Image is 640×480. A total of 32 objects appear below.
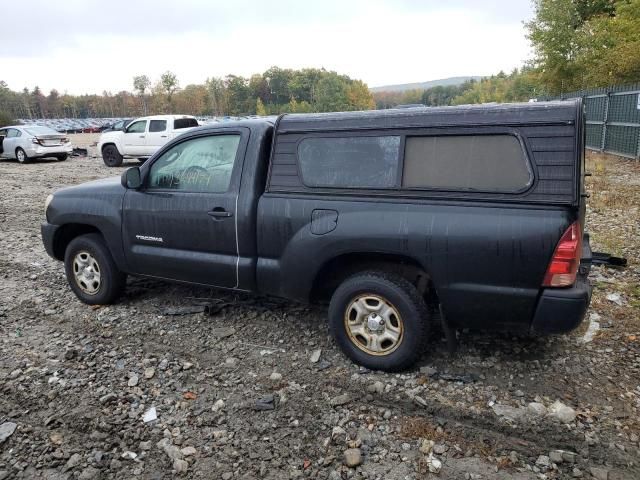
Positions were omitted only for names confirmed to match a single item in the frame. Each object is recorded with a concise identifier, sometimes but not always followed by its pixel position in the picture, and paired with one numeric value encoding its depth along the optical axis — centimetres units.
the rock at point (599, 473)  259
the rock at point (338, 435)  295
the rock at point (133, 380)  357
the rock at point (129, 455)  284
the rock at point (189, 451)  286
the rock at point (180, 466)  274
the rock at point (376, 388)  340
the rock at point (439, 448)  281
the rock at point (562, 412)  304
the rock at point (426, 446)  282
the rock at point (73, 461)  278
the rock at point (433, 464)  268
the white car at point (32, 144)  1850
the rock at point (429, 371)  356
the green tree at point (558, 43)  3052
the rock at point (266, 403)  327
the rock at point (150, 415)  317
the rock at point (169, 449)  285
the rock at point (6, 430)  303
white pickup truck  1667
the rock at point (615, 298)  466
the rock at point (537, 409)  311
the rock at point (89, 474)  270
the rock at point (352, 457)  274
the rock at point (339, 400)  328
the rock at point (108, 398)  337
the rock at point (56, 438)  298
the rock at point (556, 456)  272
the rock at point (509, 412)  309
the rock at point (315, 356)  385
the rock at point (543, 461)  269
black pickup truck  301
